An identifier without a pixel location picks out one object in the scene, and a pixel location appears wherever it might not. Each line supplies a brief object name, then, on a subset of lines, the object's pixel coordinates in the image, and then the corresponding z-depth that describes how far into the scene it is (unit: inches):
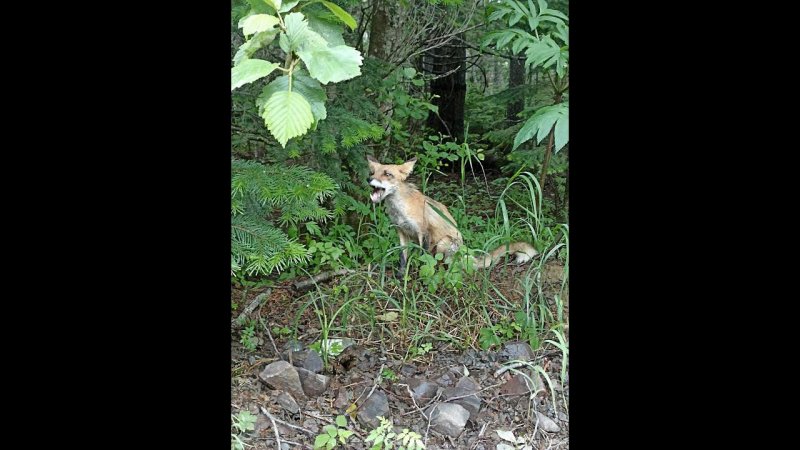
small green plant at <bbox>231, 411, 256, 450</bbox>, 79.7
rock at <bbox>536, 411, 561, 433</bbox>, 86.3
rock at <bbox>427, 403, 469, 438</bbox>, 84.9
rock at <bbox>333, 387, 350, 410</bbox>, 89.7
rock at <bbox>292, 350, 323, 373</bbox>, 96.3
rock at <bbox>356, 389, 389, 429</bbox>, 86.5
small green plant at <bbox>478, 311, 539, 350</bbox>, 101.7
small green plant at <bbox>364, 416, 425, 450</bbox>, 80.0
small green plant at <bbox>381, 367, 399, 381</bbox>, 95.0
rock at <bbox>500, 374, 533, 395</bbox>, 93.2
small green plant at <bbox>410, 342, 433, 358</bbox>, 100.5
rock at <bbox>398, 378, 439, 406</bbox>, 91.4
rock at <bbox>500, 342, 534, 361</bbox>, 100.0
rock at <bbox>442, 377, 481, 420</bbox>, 88.7
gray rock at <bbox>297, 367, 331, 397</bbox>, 91.2
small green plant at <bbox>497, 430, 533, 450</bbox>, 83.6
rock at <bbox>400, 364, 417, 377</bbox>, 97.5
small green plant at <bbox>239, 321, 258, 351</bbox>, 101.1
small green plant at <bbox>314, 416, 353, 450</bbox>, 79.5
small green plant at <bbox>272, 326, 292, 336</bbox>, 105.9
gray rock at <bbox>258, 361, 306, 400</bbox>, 90.4
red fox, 120.2
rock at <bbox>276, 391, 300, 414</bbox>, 87.0
